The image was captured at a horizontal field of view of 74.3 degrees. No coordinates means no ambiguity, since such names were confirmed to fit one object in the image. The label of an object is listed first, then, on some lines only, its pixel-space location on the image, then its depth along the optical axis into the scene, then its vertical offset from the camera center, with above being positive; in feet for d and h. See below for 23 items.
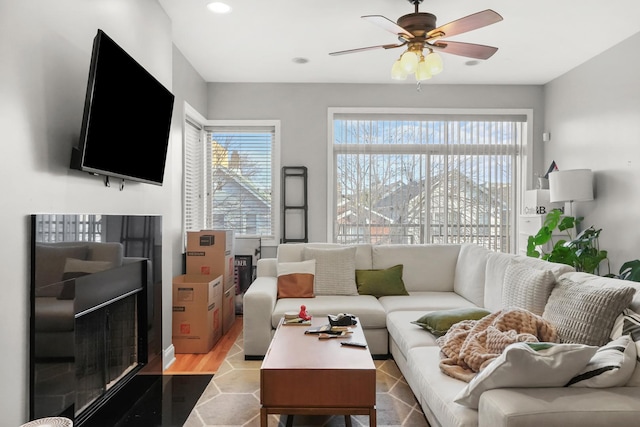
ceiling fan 9.00 +3.94
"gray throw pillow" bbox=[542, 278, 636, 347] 5.82 -1.40
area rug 7.74 -3.80
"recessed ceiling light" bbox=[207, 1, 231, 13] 10.48 +5.21
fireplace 5.76 -1.64
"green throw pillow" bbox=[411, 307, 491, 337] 8.48 -2.11
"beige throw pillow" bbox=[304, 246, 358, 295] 12.48 -1.67
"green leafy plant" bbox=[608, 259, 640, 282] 11.02 -1.47
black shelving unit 17.02 +0.41
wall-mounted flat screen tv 6.29 +1.66
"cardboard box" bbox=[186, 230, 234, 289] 13.34 -1.27
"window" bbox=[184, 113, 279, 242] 17.26 +1.46
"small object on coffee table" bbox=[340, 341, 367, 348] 7.82 -2.41
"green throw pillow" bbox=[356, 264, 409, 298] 12.52 -2.04
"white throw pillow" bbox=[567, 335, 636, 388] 4.85 -1.78
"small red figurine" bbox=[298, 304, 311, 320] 9.63 -2.30
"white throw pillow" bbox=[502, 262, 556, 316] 7.33 -1.32
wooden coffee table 6.54 -2.74
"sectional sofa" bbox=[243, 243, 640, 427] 4.71 -1.99
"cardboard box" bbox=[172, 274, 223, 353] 11.75 -2.89
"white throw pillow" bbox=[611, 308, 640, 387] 5.50 -1.47
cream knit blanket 6.19 -1.88
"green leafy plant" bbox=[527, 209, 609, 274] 12.94 -0.97
